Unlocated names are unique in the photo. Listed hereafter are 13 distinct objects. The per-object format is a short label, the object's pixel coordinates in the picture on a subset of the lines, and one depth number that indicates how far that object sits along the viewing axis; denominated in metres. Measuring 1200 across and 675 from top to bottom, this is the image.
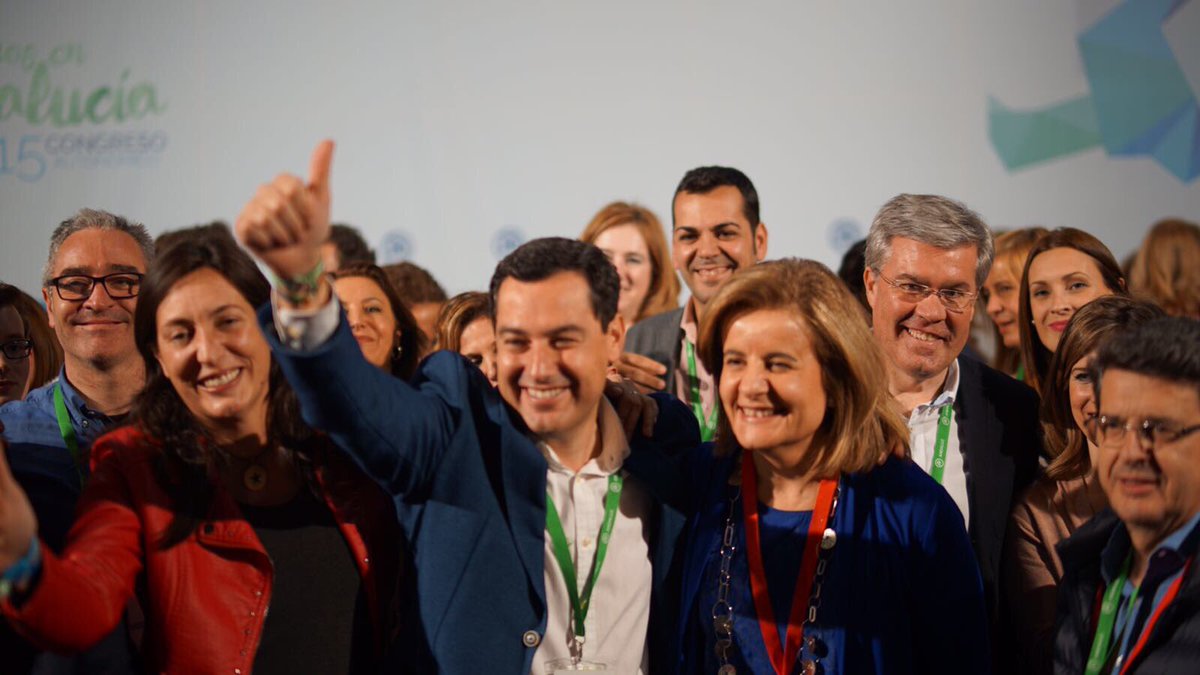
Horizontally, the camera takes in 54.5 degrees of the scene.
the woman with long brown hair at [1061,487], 2.86
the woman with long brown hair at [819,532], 2.44
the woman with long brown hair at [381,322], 3.72
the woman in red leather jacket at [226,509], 2.29
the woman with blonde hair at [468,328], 3.71
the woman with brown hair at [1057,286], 3.61
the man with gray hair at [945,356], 3.13
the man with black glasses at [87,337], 2.84
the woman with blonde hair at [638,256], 5.47
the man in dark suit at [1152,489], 2.10
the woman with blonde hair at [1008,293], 4.60
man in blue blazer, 2.39
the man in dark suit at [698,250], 4.34
